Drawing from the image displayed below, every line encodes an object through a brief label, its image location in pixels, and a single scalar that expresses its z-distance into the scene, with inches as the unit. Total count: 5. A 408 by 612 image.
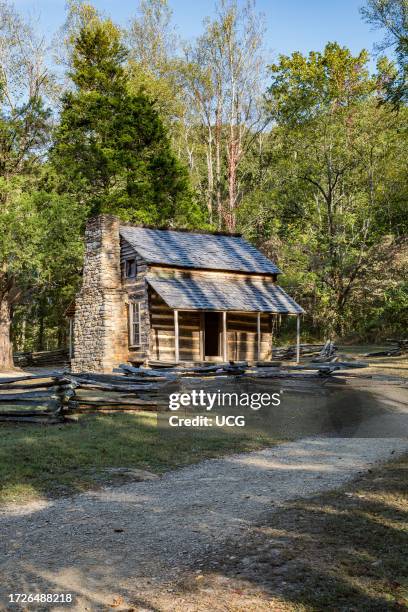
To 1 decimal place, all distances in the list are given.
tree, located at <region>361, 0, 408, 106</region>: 935.7
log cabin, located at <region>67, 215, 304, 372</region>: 1003.3
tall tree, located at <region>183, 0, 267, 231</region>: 1665.8
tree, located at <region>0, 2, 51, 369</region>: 1133.1
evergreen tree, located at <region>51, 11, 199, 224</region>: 1370.6
